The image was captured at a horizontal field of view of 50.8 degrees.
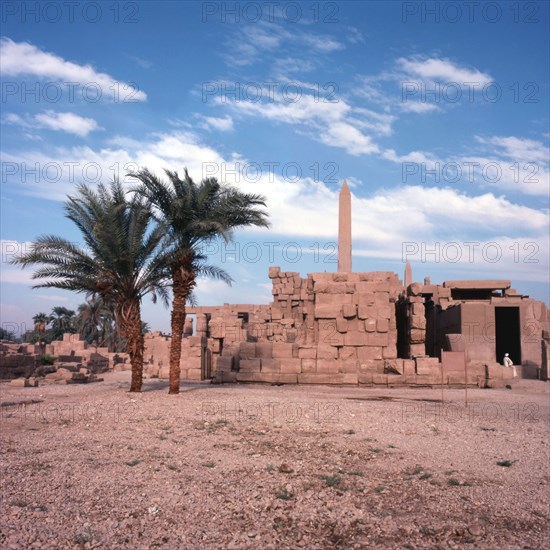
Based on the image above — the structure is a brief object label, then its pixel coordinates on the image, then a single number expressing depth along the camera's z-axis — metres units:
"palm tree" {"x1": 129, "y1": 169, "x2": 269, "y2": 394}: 14.03
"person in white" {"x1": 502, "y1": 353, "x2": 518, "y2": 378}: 20.65
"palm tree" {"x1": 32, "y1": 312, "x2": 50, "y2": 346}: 52.16
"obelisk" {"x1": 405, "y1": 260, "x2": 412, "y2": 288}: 38.16
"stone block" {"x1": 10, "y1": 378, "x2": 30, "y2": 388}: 18.69
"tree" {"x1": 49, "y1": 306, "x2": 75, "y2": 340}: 52.97
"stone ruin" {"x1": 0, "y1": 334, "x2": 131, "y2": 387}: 21.56
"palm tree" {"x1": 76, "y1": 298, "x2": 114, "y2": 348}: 44.75
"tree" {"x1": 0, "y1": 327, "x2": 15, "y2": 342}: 61.79
